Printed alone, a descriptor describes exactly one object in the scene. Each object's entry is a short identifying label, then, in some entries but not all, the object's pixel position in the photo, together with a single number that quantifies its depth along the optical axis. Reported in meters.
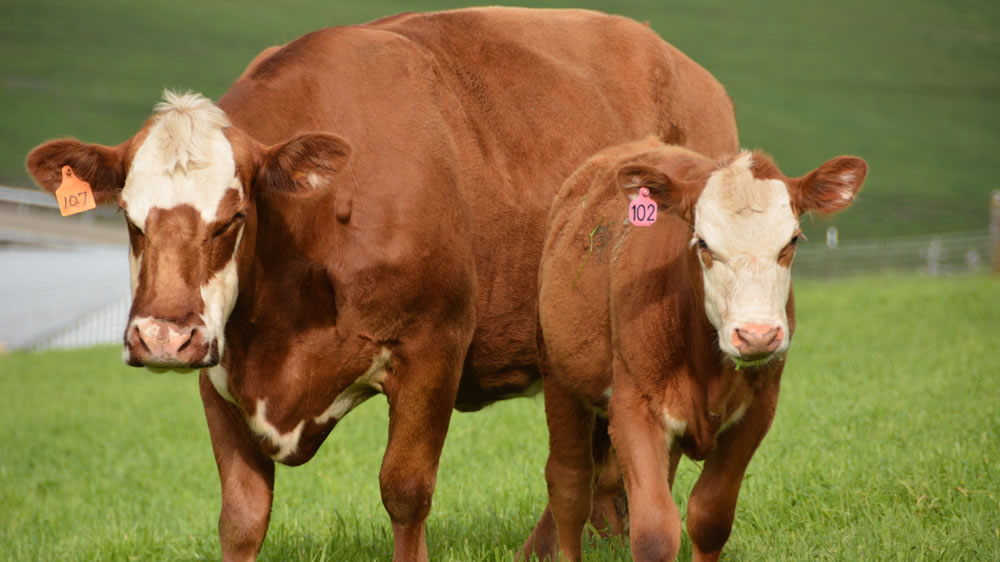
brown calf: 9.30
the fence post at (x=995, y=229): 36.28
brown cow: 9.48
